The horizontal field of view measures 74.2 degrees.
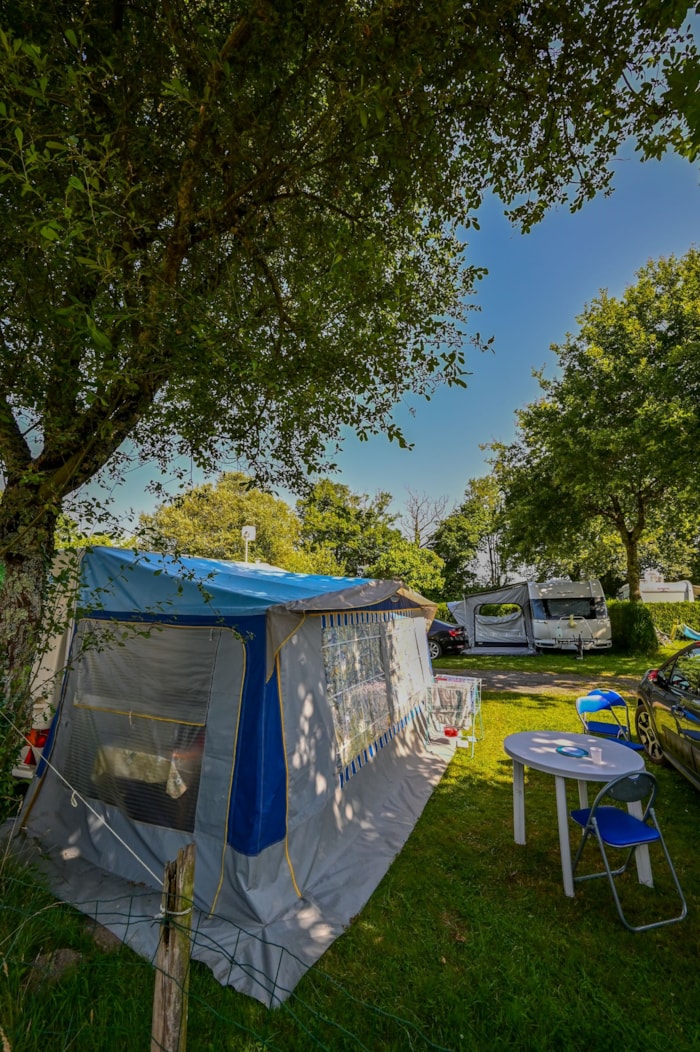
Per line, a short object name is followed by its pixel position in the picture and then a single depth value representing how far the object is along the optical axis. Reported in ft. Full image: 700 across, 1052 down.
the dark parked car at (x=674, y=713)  14.57
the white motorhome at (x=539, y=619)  48.62
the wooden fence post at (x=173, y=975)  4.93
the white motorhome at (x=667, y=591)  66.73
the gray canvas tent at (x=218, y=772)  9.68
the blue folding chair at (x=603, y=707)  16.72
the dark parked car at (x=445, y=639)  49.96
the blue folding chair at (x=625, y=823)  9.69
